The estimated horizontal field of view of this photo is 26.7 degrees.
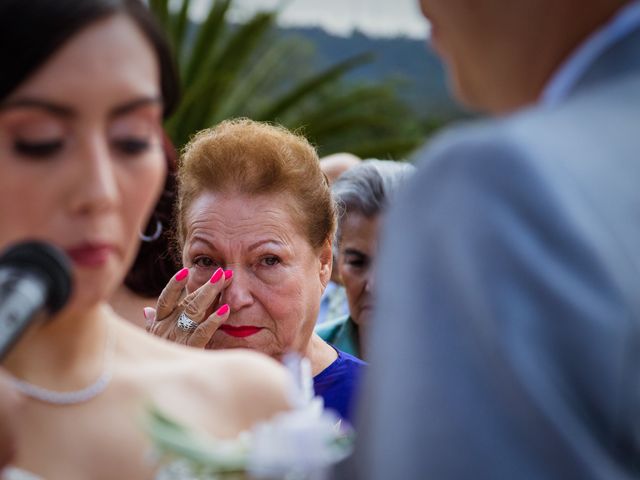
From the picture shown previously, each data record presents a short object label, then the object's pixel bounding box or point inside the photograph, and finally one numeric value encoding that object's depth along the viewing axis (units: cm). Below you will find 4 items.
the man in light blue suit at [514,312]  61
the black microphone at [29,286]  68
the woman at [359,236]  202
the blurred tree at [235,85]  1095
